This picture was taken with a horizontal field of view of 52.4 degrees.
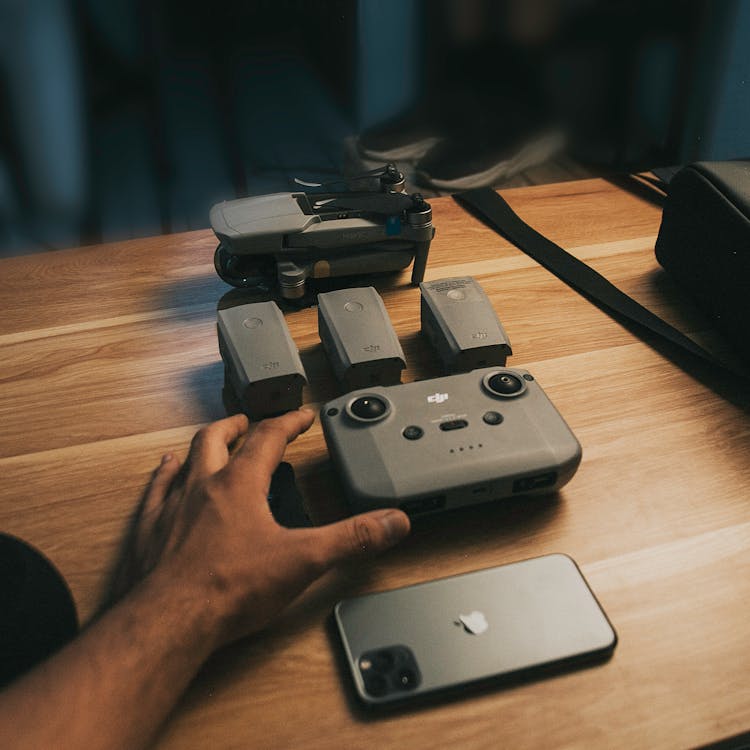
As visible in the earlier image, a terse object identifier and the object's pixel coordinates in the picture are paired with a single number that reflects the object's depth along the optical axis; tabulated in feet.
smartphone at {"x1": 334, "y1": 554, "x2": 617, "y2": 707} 1.64
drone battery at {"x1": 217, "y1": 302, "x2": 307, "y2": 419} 2.25
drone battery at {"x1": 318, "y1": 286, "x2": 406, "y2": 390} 2.38
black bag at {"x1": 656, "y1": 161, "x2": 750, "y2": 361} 2.59
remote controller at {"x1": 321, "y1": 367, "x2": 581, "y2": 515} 1.93
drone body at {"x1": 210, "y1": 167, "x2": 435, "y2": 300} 2.80
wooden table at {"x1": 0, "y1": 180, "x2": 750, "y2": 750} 1.60
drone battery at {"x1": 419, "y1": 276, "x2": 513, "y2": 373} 2.46
